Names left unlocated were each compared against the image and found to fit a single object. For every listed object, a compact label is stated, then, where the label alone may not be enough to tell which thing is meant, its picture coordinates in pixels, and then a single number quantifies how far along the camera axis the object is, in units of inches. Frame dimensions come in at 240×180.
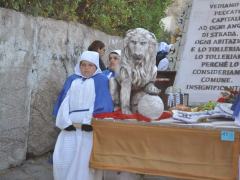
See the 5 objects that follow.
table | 153.2
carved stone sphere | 175.3
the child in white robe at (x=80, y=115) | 189.6
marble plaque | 223.5
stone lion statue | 188.2
